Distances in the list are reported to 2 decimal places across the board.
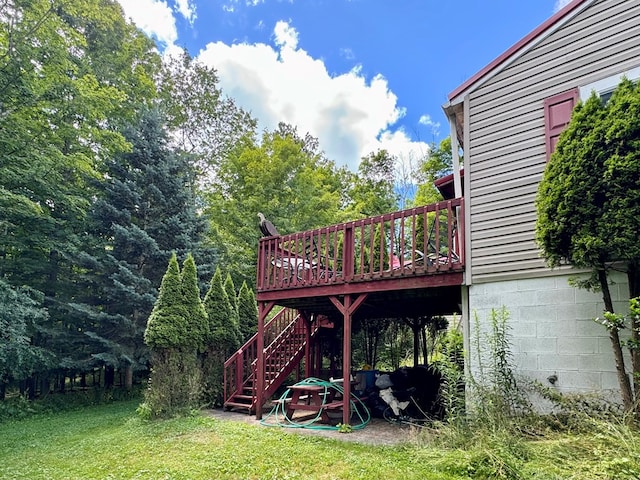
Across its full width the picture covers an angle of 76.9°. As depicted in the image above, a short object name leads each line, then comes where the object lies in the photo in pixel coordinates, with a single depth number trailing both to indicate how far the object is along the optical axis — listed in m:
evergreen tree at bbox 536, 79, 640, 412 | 3.67
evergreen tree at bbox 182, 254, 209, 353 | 8.35
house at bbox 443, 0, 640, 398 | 4.55
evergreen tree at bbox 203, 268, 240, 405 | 8.64
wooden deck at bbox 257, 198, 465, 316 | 5.62
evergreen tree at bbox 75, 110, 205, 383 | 10.98
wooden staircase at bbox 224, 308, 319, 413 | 8.28
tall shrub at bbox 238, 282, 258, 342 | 10.34
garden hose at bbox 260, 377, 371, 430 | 6.31
